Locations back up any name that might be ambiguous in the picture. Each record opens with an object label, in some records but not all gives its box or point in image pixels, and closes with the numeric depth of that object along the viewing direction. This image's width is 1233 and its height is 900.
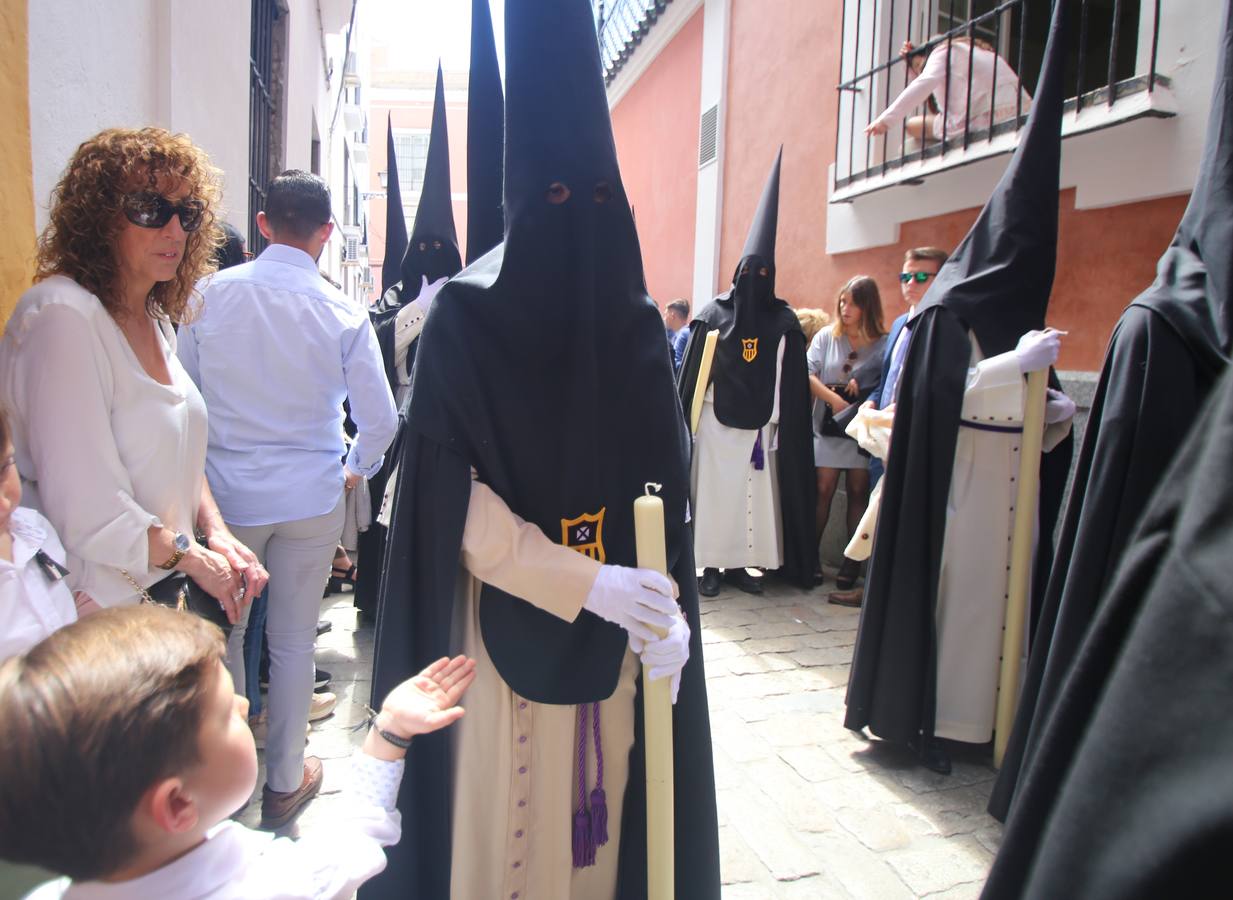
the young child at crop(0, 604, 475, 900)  0.93
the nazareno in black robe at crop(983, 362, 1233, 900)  0.47
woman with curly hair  1.78
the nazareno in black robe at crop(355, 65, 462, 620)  4.57
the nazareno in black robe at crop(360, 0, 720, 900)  1.81
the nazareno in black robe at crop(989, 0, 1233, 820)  1.89
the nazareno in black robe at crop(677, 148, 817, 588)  5.74
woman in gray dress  5.93
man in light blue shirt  2.69
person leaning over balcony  5.43
